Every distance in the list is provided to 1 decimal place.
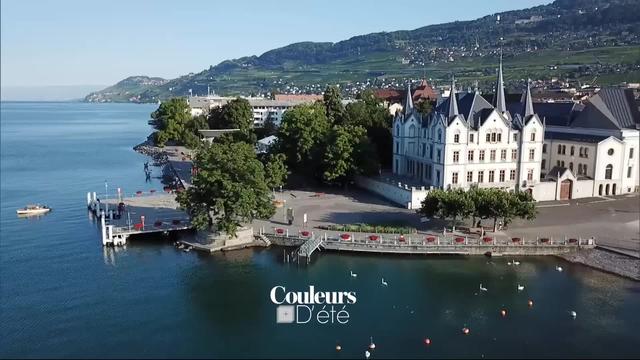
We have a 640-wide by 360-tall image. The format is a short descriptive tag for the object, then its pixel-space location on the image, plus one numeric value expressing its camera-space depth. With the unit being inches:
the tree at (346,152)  2755.9
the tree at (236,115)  5187.0
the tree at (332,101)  4071.6
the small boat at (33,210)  2635.3
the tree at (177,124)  5132.9
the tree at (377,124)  3200.8
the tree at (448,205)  2009.1
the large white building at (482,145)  2519.7
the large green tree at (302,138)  2962.6
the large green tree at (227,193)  1990.7
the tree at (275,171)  2625.5
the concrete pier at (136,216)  2137.1
